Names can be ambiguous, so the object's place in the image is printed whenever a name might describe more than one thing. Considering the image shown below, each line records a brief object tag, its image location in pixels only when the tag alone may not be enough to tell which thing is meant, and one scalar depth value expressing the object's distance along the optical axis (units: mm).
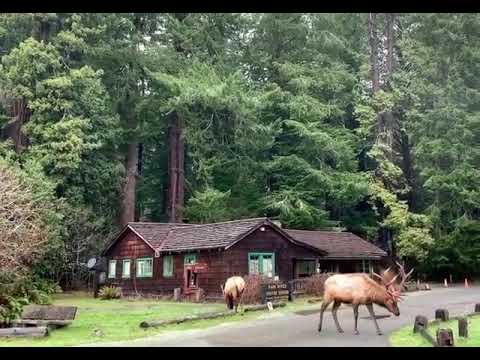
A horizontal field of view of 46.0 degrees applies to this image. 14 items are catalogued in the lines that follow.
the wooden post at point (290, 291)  18406
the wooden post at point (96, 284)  23441
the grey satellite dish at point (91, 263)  24172
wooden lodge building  20266
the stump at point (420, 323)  10770
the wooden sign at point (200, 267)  20516
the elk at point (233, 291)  15797
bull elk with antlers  11438
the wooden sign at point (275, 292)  17234
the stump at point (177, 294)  20627
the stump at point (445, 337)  8516
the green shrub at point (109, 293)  22484
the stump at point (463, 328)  9758
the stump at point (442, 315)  12578
